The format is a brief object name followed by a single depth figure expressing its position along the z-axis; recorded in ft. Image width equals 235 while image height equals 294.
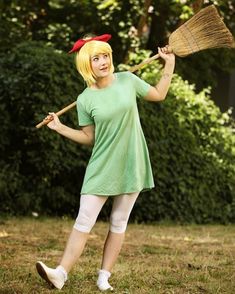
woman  22.32
